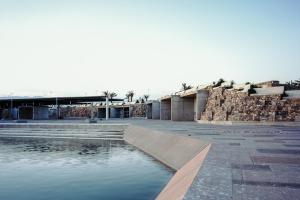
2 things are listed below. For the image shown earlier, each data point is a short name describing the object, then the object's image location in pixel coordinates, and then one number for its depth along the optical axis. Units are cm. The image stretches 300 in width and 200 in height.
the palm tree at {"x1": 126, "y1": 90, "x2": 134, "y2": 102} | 8706
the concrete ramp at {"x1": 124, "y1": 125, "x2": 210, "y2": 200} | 516
